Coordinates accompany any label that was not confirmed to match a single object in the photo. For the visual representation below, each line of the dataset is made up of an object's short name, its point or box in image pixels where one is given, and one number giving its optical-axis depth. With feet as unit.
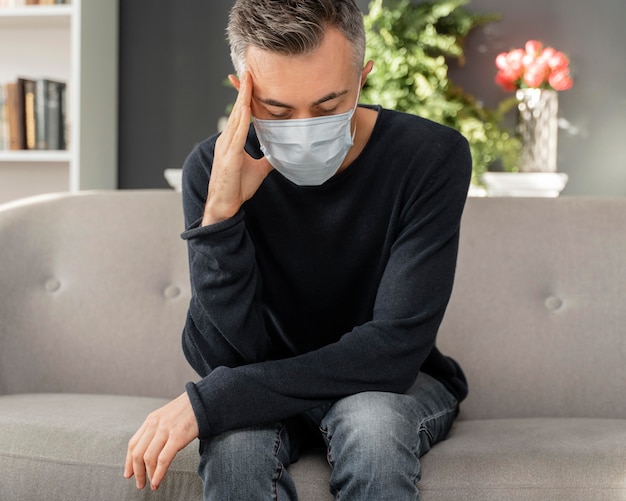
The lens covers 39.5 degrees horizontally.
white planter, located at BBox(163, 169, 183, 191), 10.28
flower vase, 10.01
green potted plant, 10.00
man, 4.08
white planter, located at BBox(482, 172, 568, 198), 9.84
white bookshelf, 10.45
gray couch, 5.85
